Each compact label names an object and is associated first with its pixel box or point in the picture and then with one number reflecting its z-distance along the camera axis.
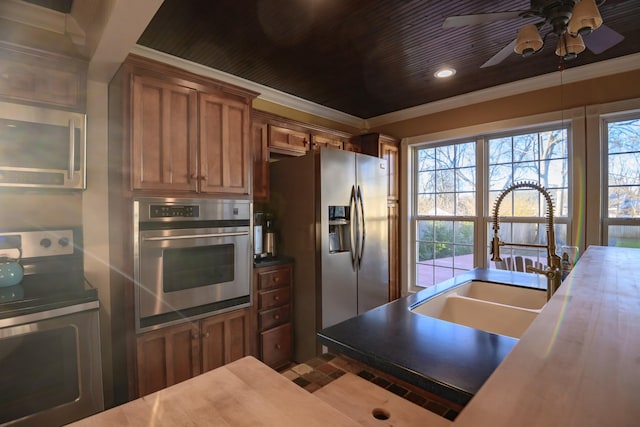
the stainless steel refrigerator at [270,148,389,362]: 2.62
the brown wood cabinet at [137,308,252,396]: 1.85
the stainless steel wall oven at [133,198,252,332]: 1.84
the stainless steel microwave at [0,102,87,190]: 1.65
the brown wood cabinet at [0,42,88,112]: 1.61
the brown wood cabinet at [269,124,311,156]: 2.90
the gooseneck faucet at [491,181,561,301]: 1.27
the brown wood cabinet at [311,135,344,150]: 3.28
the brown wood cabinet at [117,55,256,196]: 1.83
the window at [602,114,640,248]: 2.62
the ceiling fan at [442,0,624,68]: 1.40
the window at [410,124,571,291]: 3.05
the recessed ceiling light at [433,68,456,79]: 2.78
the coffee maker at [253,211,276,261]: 2.76
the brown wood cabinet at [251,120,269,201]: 2.76
